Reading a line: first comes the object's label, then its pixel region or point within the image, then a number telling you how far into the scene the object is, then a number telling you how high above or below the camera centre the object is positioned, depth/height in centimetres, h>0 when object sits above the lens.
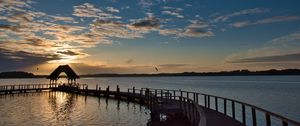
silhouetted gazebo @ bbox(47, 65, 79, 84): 4983 +6
